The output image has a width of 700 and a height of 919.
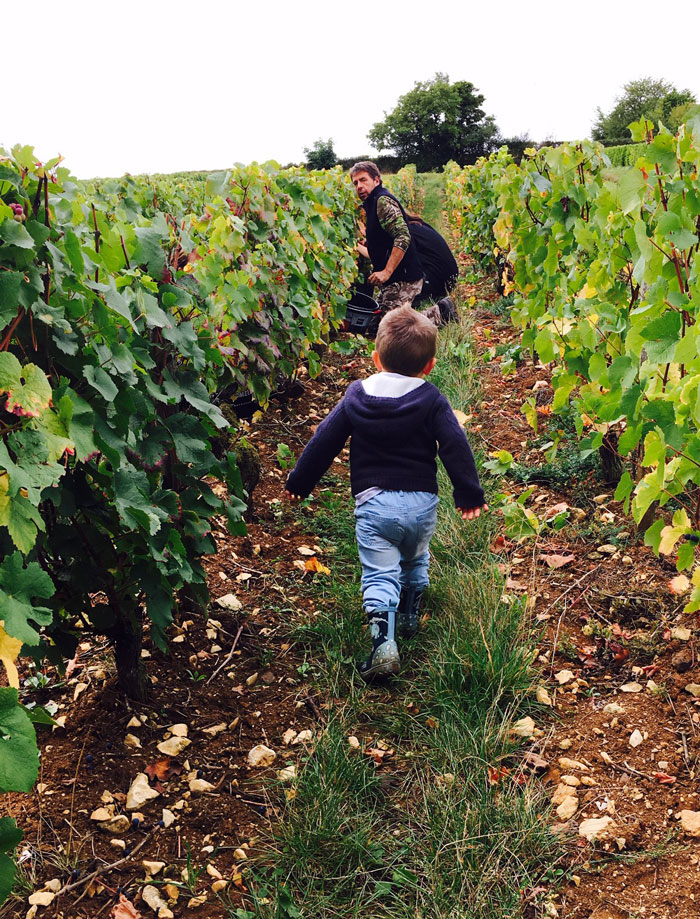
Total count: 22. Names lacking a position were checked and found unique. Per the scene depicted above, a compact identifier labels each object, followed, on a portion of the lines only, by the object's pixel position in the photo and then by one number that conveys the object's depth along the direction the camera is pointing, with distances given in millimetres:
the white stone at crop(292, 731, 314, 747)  2538
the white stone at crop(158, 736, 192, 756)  2454
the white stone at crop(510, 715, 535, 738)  2443
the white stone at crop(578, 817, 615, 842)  2072
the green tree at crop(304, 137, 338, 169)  51969
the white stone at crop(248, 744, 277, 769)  2457
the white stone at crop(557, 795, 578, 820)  2152
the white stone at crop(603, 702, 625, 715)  2531
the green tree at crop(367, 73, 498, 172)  62594
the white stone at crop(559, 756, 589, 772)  2324
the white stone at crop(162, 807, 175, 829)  2203
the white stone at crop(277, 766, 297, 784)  2347
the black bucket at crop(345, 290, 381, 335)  7723
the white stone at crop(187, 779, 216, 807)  2326
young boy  2861
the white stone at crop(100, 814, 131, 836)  2150
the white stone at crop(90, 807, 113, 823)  2174
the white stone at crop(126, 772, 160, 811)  2240
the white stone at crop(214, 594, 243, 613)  3225
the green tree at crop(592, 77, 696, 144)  67938
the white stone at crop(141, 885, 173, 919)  1930
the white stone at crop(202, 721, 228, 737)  2564
